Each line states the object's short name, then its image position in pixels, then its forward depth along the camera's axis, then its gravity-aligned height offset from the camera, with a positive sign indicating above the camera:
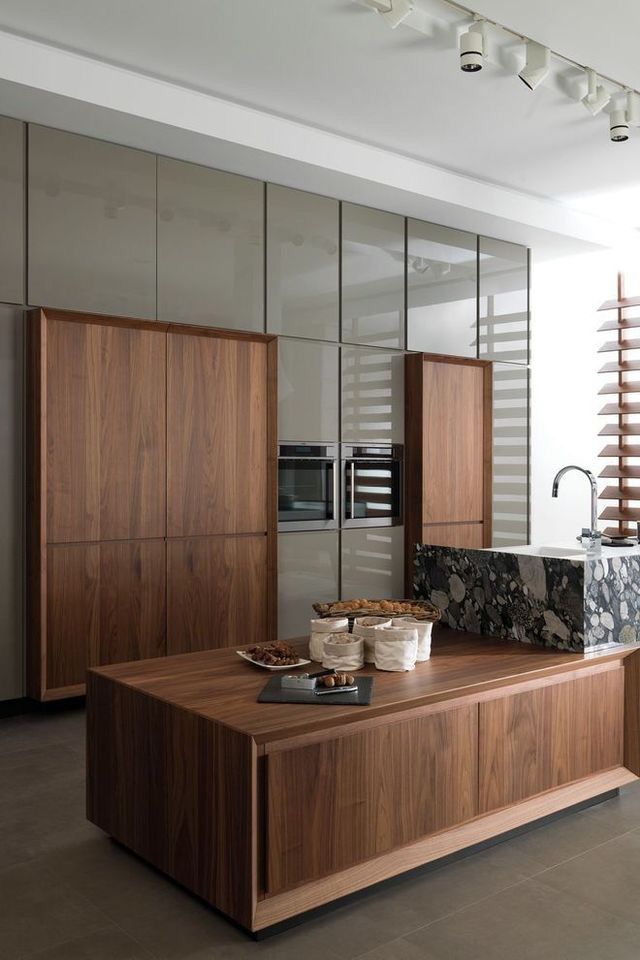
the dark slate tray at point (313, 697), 2.52 -0.62
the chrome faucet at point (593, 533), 3.80 -0.23
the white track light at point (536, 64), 3.95 +1.85
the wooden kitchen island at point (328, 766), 2.32 -0.85
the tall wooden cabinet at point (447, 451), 5.98 +0.20
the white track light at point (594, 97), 4.21 +1.84
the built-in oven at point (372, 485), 5.70 -0.03
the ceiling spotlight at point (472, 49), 3.65 +1.77
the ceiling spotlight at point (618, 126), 4.48 +1.81
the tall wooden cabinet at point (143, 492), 4.39 -0.06
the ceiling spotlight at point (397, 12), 3.48 +1.84
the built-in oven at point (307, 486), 5.36 -0.03
